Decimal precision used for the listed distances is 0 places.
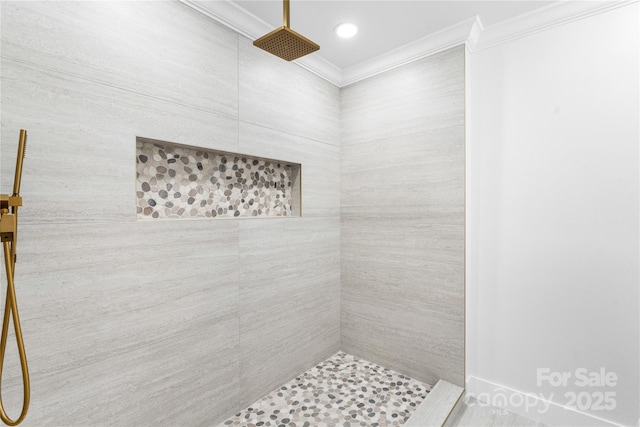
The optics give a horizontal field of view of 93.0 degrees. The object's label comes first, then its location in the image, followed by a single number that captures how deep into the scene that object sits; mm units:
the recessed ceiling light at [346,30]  1845
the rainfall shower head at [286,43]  1159
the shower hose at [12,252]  887
